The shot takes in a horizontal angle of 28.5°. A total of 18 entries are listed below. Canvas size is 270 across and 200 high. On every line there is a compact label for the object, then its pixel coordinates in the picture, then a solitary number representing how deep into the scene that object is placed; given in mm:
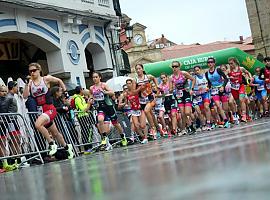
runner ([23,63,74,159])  9940
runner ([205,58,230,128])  14207
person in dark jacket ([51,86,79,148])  11351
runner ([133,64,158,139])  13508
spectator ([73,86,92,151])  12812
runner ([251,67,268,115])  17627
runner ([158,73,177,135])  15613
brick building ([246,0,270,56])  48500
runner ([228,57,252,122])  15477
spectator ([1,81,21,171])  9680
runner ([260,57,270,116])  17103
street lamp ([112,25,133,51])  21902
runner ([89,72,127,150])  12609
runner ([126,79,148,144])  13453
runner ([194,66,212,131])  14285
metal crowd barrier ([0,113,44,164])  9500
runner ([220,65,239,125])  14945
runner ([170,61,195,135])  13992
